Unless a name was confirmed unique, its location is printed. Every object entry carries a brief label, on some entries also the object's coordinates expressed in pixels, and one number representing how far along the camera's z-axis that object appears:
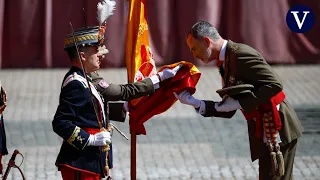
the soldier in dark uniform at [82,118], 12.23
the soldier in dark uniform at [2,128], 13.93
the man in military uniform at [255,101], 12.72
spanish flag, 13.74
